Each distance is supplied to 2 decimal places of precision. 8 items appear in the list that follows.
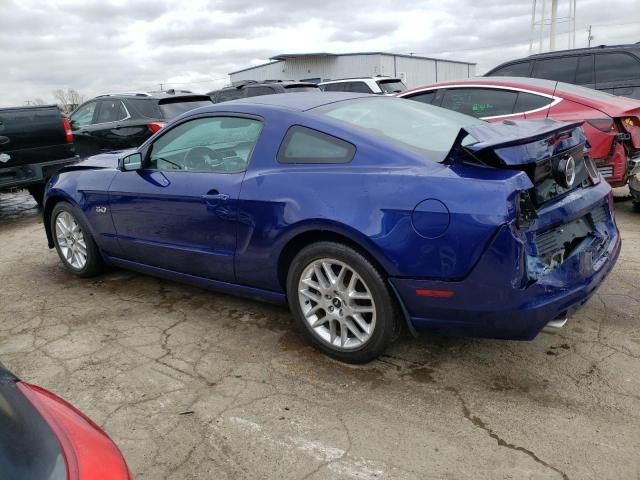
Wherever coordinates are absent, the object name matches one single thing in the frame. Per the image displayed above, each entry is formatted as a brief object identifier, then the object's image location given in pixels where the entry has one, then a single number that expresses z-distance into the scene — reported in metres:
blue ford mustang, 2.54
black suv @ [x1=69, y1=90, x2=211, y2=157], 8.73
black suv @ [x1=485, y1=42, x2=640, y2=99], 8.15
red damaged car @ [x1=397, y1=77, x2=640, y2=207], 5.43
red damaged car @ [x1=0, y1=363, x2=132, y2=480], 1.22
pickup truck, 6.98
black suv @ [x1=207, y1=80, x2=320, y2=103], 12.61
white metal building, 39.84
